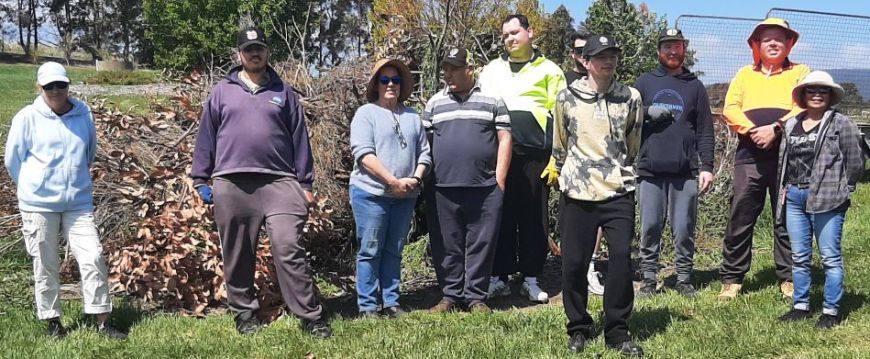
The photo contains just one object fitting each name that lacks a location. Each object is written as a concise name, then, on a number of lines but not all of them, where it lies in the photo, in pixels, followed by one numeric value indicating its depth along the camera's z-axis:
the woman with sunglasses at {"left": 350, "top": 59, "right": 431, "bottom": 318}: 5.13
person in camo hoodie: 4.34
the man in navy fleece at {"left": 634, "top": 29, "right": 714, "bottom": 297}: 5.42
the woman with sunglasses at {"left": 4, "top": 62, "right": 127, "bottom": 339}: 4.75
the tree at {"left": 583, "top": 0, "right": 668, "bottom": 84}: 13.70
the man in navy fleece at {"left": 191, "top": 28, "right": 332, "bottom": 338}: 4.79
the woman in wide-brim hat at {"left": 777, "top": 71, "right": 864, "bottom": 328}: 4.71
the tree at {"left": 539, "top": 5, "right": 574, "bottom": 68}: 37.02
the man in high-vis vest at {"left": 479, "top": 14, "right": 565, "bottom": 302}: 5.60
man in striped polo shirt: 5.27
